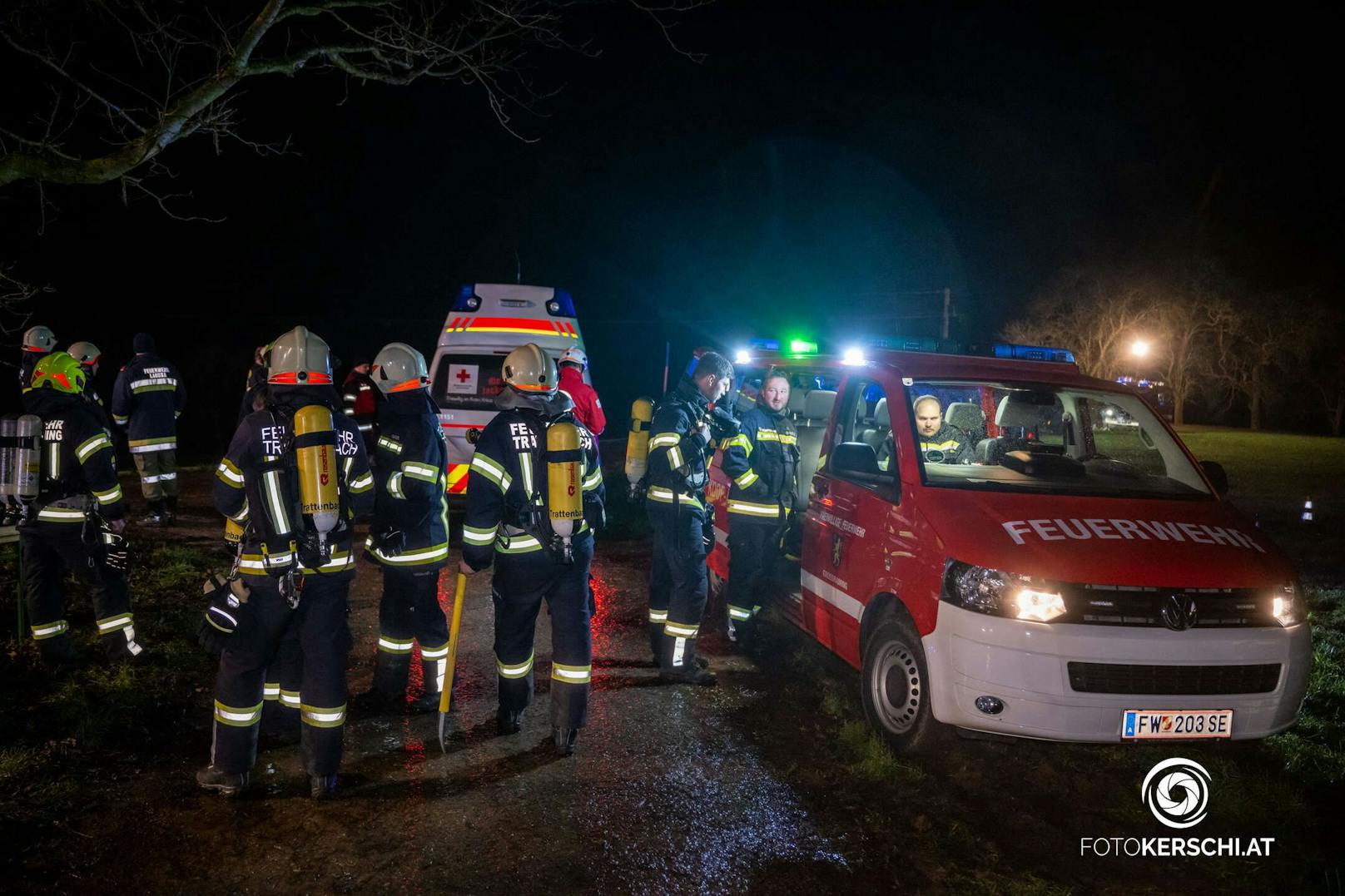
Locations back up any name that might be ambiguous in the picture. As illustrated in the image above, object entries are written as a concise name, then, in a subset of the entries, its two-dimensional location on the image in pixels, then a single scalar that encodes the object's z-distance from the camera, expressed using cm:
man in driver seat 597
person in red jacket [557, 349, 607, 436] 930
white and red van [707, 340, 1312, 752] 373
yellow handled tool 449
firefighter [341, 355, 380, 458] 1112
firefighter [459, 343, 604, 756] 441
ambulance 966
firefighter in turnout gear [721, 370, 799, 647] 583
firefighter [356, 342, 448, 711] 495
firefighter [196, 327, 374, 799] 390
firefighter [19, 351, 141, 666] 523
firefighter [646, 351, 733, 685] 538
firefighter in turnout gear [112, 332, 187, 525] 973
